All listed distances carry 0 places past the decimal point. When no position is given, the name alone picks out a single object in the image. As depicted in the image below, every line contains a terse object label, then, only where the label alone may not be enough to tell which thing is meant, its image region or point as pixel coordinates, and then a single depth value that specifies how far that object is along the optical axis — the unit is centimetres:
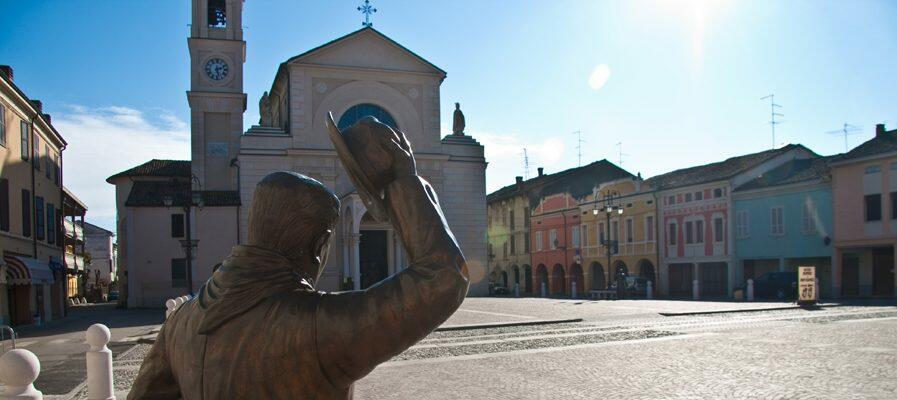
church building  2930
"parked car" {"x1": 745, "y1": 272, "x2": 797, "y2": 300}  2861
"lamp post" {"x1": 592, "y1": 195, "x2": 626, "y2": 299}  3247
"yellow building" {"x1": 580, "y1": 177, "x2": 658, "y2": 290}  3981
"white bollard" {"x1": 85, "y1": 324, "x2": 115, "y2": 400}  552
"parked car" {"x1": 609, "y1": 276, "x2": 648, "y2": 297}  3519
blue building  3166
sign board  2159
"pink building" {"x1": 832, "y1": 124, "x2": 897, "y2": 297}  2891
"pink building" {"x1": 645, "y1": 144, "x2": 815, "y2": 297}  3541
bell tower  3391
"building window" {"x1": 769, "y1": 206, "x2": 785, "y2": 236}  3319
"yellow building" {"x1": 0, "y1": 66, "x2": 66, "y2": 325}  2023
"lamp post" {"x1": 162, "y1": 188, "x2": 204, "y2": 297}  1875
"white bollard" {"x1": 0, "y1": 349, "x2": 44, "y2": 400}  338
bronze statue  133
